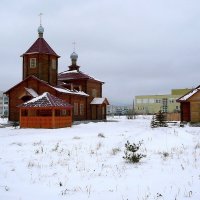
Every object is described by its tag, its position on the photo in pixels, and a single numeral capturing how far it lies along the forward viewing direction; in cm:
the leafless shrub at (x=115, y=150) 1050
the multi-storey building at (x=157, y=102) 9219
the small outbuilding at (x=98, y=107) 3856
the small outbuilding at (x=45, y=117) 2478
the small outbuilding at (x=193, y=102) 2750
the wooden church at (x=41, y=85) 3062
